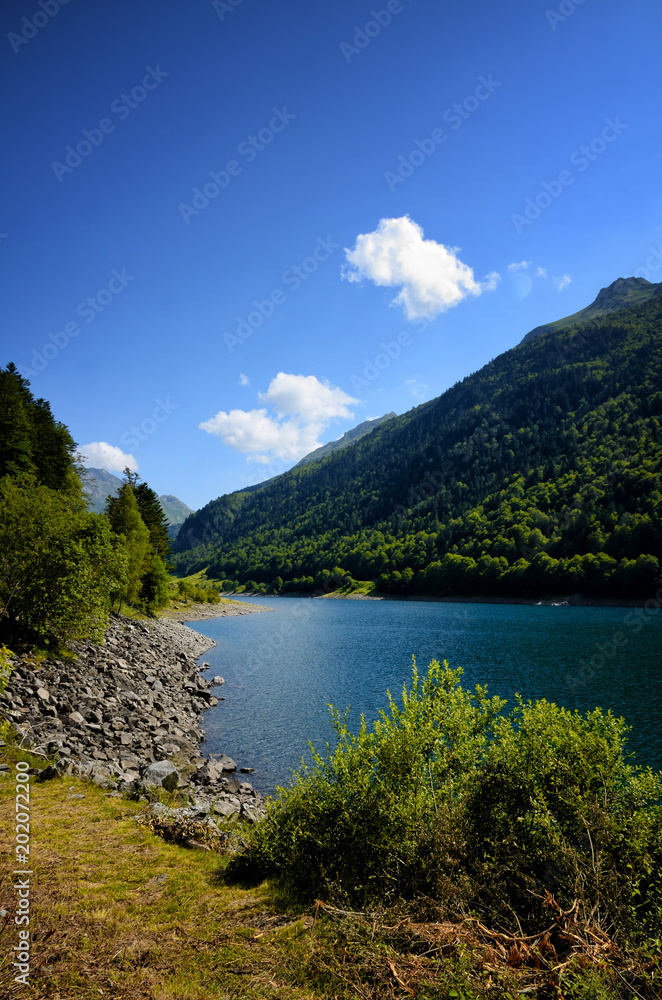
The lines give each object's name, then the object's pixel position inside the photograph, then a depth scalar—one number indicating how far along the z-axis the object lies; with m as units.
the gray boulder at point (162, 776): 14.83
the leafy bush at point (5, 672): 14.68
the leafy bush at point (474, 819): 6.74
